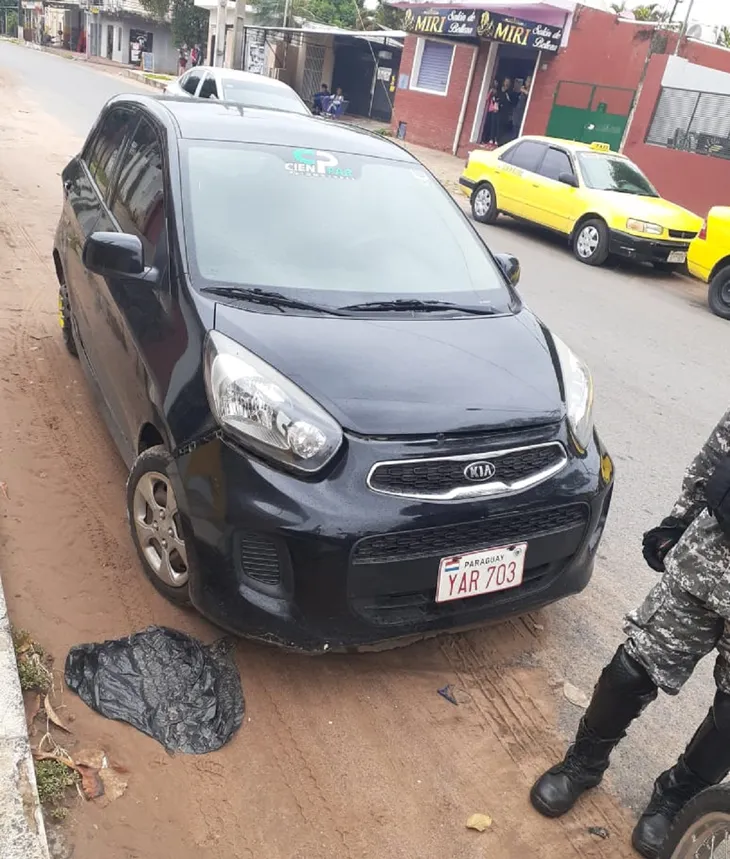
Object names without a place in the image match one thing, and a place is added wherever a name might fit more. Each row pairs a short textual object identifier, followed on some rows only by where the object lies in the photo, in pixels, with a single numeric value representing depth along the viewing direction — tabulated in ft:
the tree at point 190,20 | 145.38
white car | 43.13
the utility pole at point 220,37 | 88.99
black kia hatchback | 8.20
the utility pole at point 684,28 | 55.36
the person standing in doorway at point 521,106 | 68.69
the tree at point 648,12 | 75.69
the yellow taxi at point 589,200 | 35.19
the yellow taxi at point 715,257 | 30.91
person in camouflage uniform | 6.81
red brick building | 51.06
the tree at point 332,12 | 137.90
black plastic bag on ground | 8.48
